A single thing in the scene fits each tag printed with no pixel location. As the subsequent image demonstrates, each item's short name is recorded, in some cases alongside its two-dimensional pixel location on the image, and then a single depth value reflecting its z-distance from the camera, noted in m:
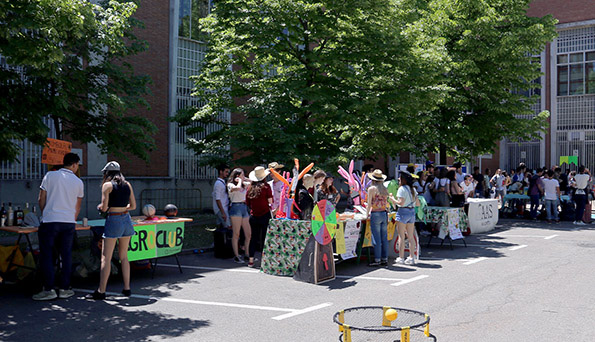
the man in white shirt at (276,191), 12.88
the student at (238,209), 10.96
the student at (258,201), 10.63
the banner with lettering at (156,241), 9.01
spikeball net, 4.34
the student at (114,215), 7.81
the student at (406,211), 10.95
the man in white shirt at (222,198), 11.52
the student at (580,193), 18.78
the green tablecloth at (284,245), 9.67
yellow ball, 4.53
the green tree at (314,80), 14.34
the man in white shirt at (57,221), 7.75
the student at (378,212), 10.77
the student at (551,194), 19.55
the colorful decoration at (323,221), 9.19
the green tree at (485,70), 21.02
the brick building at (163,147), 16.50
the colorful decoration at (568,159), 28.44
